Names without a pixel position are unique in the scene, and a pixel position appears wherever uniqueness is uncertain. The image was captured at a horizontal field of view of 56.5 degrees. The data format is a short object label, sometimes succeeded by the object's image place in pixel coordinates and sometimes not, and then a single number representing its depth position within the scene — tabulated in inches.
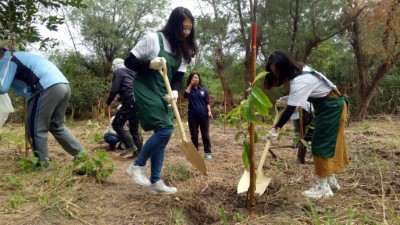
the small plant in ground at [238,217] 95.8
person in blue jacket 138.9
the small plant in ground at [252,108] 84.7
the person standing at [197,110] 197.8
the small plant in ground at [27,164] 137.2
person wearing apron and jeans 108.3
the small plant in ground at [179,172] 138.3
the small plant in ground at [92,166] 125.0
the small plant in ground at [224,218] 88.1
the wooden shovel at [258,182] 108.4
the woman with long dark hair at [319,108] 114.1
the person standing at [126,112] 187.3
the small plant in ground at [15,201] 97.4
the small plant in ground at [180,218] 91.7
